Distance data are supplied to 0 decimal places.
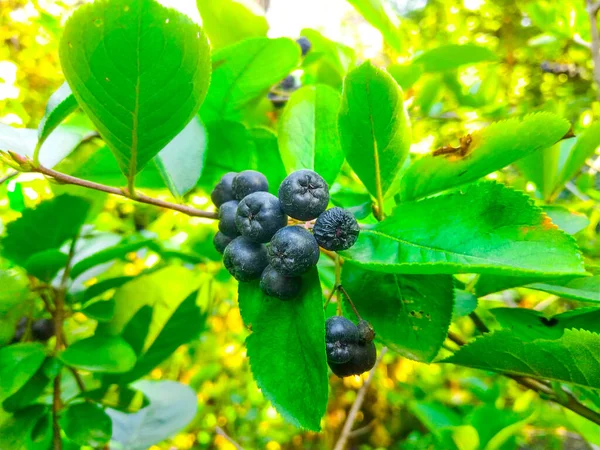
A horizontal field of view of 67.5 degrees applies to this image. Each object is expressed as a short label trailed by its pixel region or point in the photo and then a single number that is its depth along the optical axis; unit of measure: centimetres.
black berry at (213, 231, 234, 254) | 10
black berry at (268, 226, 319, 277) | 8
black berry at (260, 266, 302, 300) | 8
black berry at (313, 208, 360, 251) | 8
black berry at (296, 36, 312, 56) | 21
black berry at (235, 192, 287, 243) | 9
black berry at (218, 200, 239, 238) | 10
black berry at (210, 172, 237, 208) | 11
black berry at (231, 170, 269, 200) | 10
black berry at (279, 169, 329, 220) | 9
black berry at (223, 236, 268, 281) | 9
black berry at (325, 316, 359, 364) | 9
